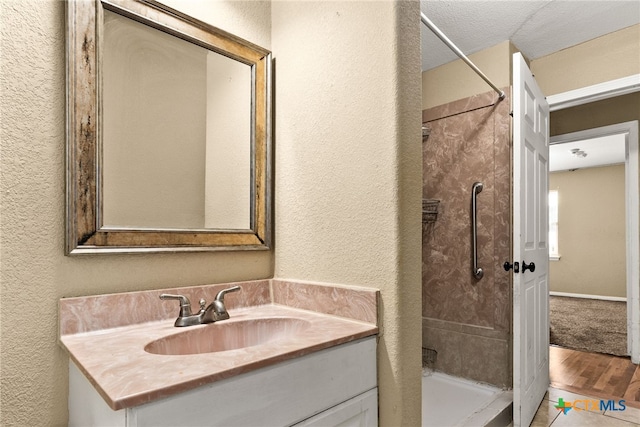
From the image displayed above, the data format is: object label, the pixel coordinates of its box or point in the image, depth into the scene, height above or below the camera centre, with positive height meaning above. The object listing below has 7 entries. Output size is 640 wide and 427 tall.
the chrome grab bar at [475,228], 2.47 -0.06
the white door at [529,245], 1.98 -0.15
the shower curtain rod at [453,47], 1.78 +0.87
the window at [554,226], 6.90 -0.15
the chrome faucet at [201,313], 1.17 -0.29
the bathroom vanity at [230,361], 0.75 -0.33
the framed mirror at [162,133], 1.09 +0.29
